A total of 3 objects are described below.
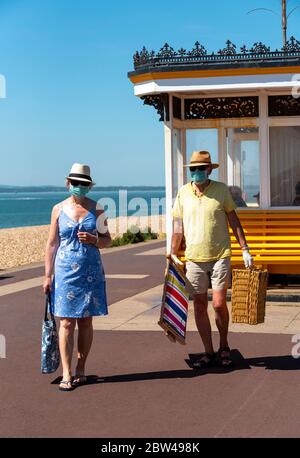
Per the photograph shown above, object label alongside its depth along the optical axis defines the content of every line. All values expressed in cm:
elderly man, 812
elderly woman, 750
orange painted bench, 1241
